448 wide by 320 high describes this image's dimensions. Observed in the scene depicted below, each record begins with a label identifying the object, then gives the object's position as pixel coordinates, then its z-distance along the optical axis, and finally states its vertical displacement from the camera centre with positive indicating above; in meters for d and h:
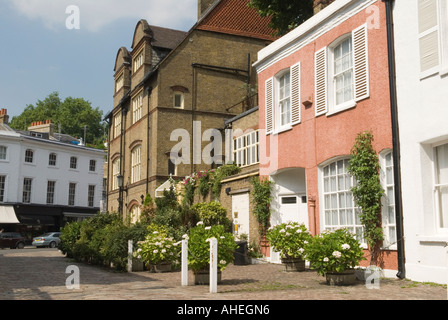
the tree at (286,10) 21.42 +9.85
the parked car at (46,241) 38.00 -0.80
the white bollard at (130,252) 14.53 -0.64
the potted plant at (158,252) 13.80 -0.62
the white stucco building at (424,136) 9.72 +1.95
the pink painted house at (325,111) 11.44 +3.30
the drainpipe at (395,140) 10.48 +2.00
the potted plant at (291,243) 12.83 -0.33
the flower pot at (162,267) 13.93 -1.04
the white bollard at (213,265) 9.15 -0.66
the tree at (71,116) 64.19 +15.67
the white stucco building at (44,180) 41.59 +4.70
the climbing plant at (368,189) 11.12 +0.96
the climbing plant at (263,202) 15.81 +0.94
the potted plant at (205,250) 10.41 -0.42
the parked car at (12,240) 36.34 -0.70
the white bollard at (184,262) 10.38 -0.68
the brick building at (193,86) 27.77 +8.55
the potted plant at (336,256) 9.73 -0.52
